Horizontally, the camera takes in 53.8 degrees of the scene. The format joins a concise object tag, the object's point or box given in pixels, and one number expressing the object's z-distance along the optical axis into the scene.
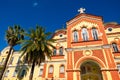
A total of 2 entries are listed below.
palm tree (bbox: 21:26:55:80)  21.72
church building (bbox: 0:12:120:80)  20.69
